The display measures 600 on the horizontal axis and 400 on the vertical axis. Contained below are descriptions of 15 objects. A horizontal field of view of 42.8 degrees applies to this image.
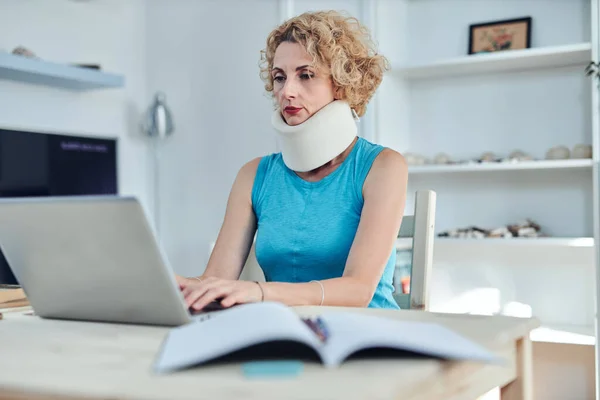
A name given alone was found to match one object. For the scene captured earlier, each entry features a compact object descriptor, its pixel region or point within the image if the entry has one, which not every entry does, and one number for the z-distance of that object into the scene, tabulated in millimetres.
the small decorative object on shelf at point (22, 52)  3244
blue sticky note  668
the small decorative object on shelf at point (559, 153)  3037
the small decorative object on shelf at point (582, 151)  2992
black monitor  3373
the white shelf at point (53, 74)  3150
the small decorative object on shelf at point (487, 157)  3201
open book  692
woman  1649
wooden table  625
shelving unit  3111
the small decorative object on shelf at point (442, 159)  3305
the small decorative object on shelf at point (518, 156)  3117
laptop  917
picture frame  3242
